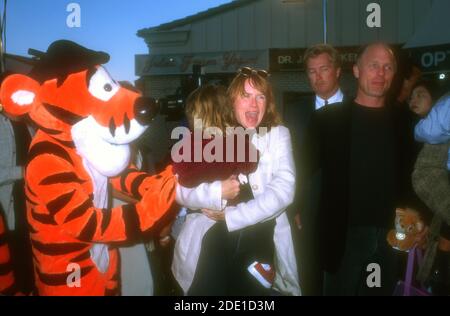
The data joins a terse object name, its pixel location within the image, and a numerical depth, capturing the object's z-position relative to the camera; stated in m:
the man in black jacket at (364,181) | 1.78
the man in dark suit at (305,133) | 1.93
